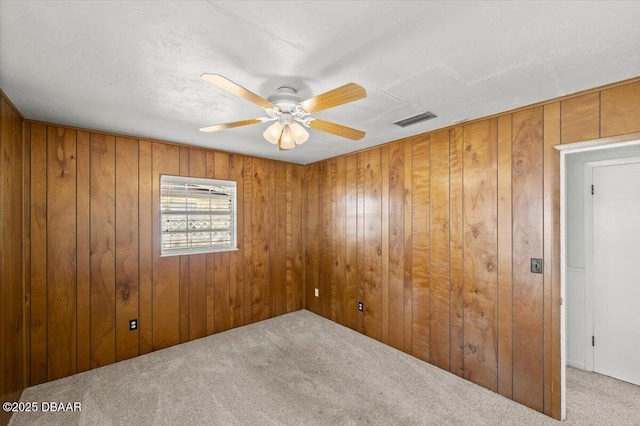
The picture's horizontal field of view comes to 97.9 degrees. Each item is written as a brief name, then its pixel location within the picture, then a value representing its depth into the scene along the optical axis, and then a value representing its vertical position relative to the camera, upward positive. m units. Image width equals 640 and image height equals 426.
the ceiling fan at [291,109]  1.38 +0.61
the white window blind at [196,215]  3.34 +0.00
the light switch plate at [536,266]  2.18 -0.42
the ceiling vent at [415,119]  2.41 +0.86
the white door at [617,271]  2.54 -0.56
